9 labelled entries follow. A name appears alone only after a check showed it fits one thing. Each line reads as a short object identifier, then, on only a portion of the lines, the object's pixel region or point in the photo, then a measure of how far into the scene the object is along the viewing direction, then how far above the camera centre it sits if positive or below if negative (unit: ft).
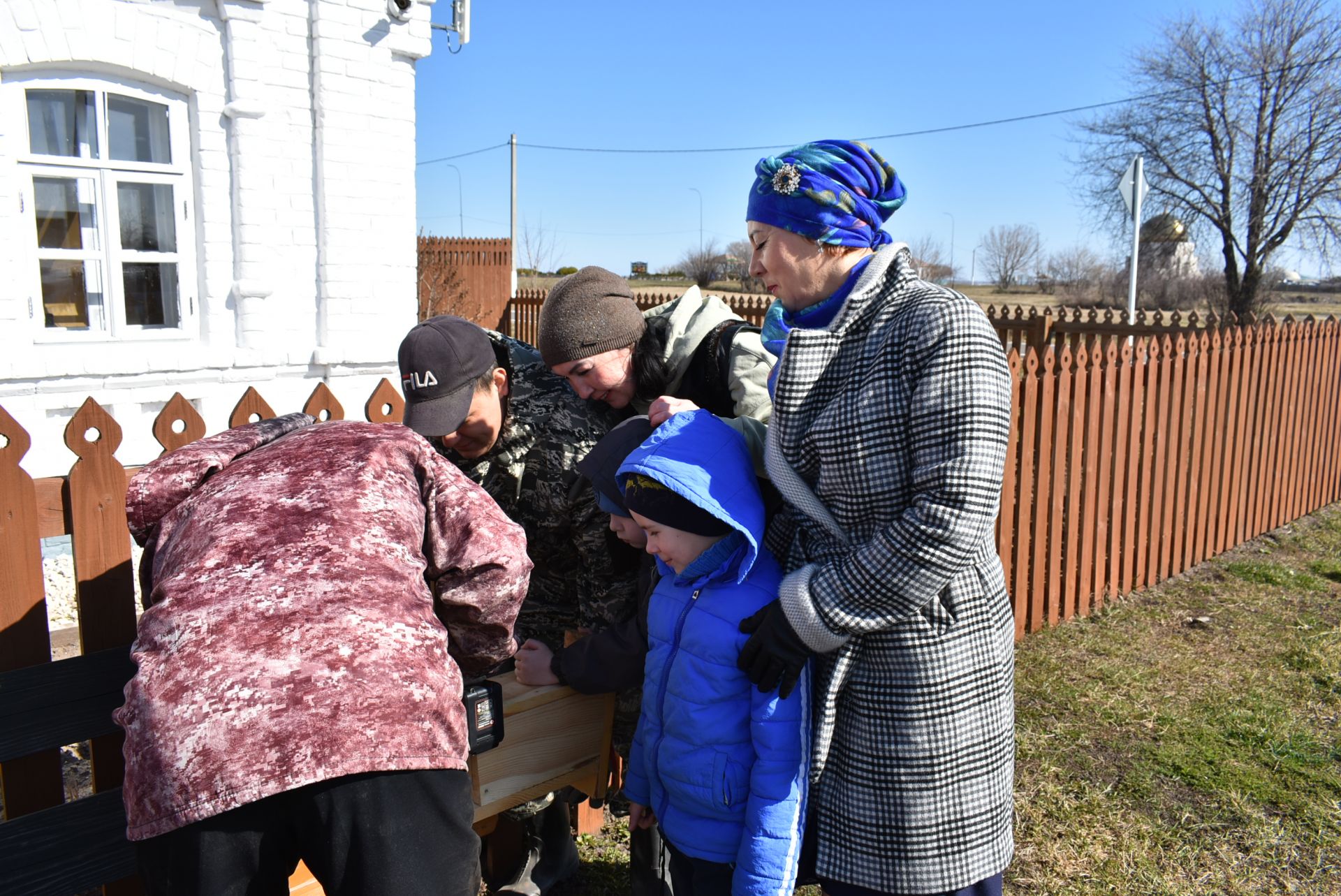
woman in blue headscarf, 5.53 -1.28
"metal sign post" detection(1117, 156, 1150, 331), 32.94 +4.80
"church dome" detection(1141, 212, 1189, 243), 90.07 +9.11
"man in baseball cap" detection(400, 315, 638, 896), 7.90 -1.12
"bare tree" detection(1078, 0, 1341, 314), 71.20 +13.31
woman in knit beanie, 8.39 -0.22
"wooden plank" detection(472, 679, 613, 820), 7.50 -3.51
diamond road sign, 32.96 +4.97
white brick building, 19.53 +2.44
